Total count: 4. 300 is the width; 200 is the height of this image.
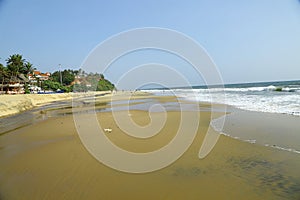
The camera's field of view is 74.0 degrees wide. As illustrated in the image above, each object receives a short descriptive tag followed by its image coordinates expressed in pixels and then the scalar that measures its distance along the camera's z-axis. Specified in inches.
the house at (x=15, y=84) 1846.8
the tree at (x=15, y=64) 1830.7
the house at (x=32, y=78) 2199.8
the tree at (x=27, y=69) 2017.7
